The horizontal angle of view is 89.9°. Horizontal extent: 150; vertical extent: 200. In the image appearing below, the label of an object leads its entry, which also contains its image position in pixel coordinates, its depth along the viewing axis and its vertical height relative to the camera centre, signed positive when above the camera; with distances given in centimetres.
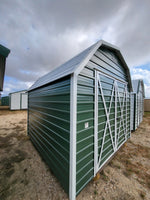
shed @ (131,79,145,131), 548 -71
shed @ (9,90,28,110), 1343 -5
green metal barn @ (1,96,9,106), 1989 -35
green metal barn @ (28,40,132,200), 155 -50
